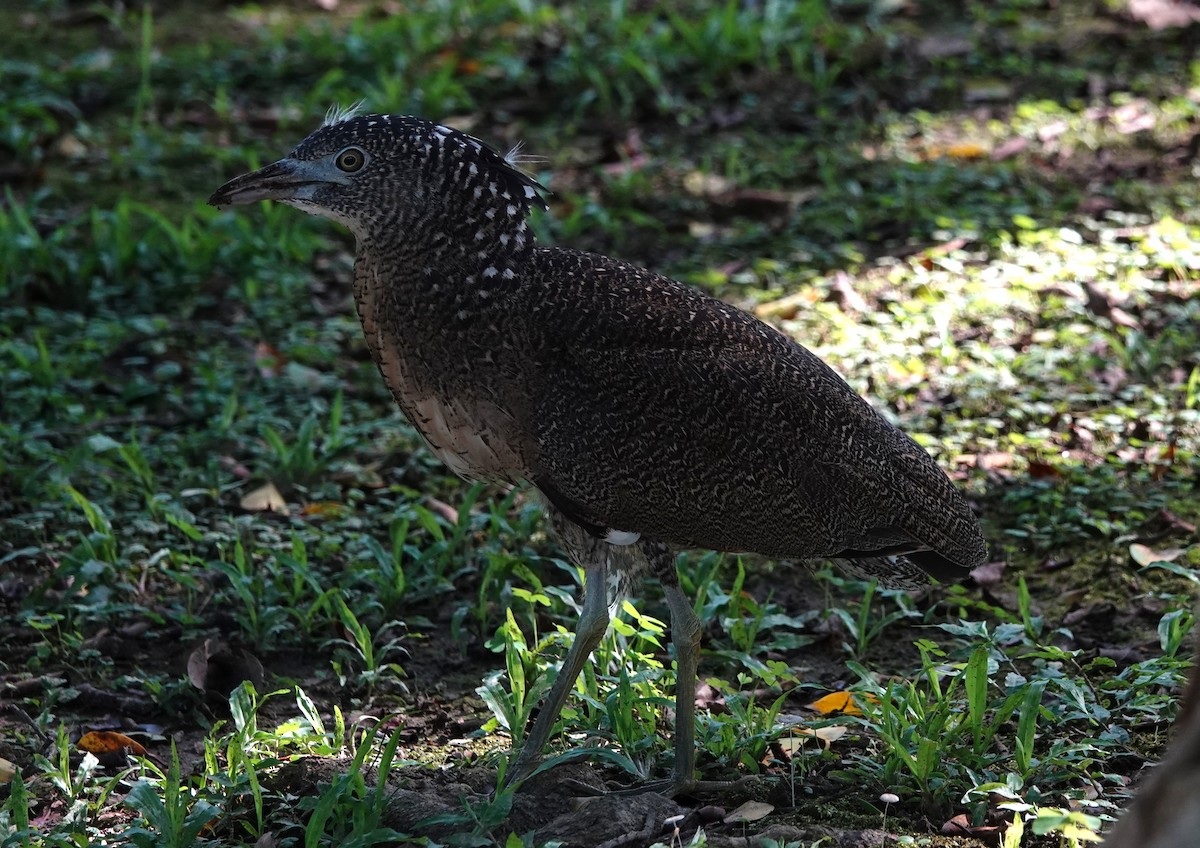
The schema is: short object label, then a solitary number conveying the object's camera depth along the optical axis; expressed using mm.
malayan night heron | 7797
